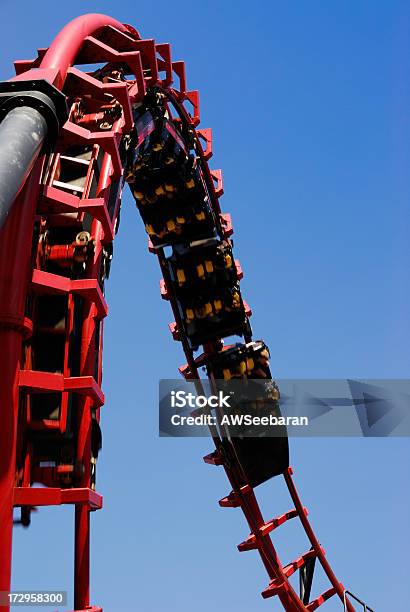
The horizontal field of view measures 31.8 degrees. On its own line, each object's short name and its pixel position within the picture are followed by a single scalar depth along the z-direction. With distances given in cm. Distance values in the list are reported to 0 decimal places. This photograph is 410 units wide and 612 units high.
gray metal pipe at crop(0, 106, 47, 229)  522
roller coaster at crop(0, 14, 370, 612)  677
